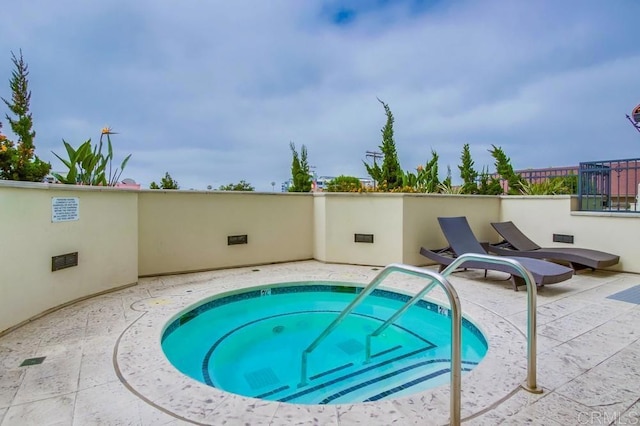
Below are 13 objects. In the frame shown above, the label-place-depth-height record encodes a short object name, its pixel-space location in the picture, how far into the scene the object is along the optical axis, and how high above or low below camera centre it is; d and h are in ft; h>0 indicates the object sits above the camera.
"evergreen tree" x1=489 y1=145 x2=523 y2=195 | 33.78 +4.20
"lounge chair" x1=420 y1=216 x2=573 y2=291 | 15.99 -3.07
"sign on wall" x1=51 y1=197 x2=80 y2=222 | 14.30 -0.15
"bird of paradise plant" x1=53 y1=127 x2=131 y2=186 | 18.47 +2.38
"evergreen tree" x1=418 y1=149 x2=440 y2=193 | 34.02 +3.54
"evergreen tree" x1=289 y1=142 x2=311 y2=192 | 43.86 +5.18
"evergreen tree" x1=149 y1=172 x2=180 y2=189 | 35.18 +2.71
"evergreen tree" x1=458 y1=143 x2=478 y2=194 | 38.50 +4.62
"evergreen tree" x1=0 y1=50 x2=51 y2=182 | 16.31 +5.39
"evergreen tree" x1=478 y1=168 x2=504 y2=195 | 35.67 +2.56
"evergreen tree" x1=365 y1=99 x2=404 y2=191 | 33.09 +4.84
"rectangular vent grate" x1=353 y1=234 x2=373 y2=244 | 24.50 -2.36
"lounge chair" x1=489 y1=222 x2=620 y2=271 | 20.43 -3.04
